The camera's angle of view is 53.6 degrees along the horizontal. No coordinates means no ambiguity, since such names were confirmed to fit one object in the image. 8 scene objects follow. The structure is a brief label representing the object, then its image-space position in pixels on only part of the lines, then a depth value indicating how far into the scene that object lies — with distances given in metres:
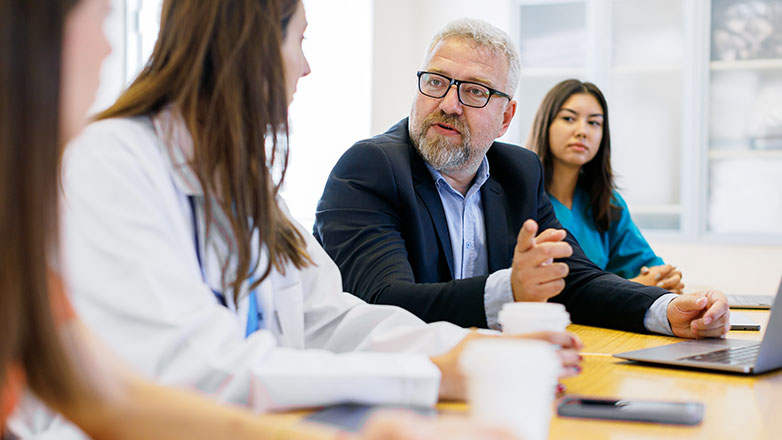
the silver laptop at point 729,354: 1.19
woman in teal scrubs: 2.93
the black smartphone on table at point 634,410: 0.89
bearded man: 1.55
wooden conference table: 0.86
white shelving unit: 4.33
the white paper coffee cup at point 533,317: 0.99
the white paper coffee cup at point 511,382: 0.59
